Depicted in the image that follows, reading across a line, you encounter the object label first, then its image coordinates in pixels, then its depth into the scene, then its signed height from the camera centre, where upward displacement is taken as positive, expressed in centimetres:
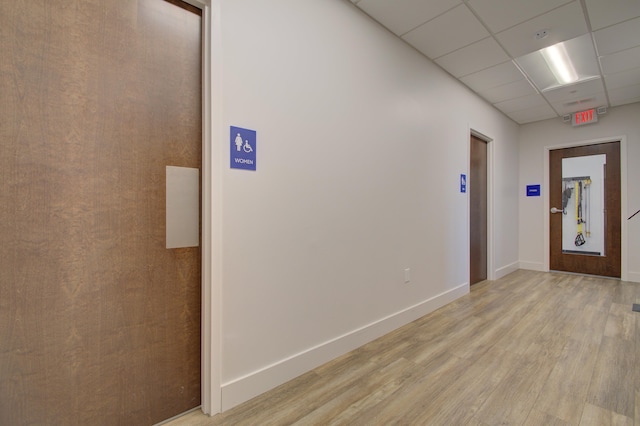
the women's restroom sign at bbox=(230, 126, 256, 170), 160 +37
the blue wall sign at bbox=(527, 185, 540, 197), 532 +44
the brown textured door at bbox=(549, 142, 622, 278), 459 +3
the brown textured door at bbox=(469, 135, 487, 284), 407 +6
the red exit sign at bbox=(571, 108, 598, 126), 460 +161
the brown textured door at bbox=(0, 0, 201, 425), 113 +0
